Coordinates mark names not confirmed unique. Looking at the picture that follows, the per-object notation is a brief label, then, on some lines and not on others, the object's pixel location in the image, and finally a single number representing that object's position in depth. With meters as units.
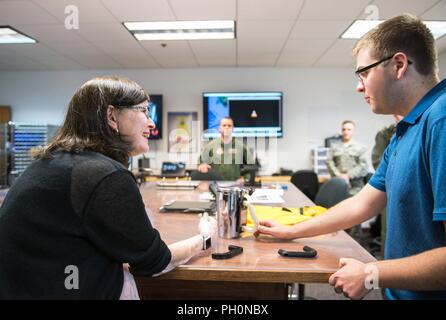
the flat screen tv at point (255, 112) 4.98
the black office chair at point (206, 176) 2.96
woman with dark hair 0.71
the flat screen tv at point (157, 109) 5.09
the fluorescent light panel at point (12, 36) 3.50
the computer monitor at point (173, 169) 4.82
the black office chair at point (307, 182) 4.07
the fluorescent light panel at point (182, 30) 3.31
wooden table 0.83
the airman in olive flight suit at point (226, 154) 3.31
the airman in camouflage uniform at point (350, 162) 4.04
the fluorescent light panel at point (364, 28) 3.24
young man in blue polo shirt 0.68
